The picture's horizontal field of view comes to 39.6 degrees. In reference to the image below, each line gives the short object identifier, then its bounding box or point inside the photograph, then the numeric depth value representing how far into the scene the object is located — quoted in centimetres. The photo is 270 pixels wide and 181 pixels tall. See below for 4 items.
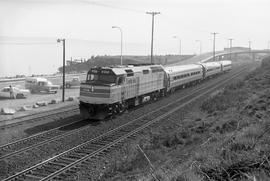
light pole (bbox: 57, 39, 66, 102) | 3383
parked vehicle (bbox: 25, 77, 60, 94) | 4928
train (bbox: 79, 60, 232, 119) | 2400
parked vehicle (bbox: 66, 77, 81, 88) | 5552
